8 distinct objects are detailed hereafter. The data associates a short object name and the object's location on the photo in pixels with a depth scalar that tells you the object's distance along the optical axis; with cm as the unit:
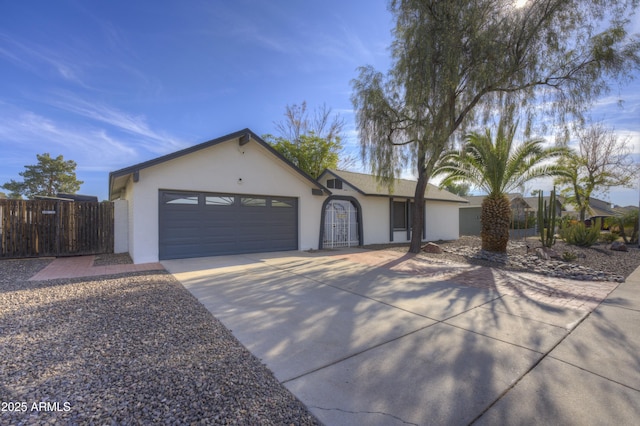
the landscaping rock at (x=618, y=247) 1240
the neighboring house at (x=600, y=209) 2977
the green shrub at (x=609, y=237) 1529
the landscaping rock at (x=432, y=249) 1220
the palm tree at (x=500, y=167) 1011
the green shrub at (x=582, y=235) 1316
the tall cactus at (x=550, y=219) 1115
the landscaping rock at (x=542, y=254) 1003
